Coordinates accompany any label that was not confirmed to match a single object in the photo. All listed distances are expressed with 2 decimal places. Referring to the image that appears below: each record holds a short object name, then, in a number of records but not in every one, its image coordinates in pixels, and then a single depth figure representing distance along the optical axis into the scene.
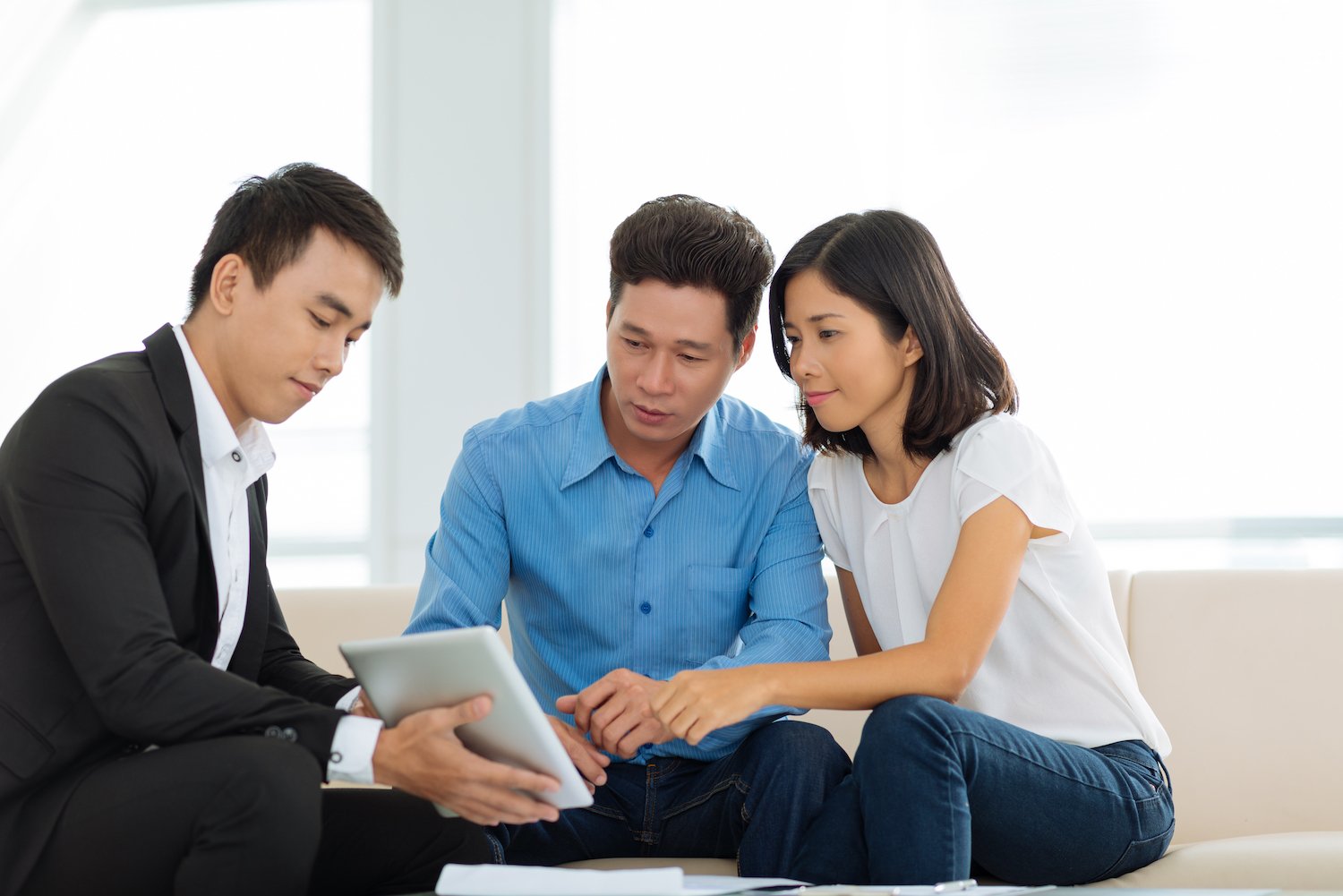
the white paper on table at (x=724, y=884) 3.43
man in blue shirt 3.92
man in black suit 3.51
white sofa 4.09
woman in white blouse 3.67
